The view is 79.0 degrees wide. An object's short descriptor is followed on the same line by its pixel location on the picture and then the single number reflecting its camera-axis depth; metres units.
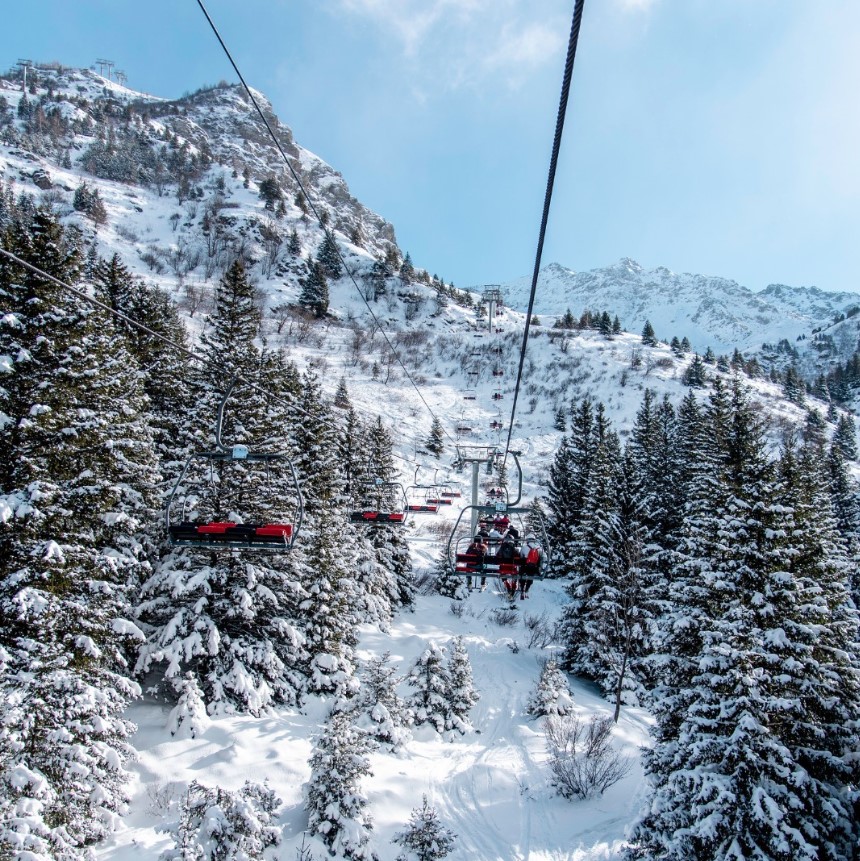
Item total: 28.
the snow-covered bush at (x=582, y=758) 19.19
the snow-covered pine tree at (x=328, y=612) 22.16
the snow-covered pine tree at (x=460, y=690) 22.75
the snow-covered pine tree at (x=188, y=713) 16.73
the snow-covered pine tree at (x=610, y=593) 27.56
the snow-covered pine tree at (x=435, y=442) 72.94
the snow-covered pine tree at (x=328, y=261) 127.25
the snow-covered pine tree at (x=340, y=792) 13.49
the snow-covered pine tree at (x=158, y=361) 23.27
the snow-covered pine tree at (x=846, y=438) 73.25
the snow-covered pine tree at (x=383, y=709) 19.97
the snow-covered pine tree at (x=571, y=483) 41.88
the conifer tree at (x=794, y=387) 100.01
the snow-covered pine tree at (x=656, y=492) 28.62
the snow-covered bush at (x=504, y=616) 37.91
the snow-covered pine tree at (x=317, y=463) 24.77
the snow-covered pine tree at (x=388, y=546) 31.66
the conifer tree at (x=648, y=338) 112.31
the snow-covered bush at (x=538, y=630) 35.06
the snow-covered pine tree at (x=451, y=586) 40.50
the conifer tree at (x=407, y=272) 132.62
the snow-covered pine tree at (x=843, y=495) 37.44
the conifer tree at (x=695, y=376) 88.69
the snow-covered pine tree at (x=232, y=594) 18.12
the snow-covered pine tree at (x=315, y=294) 111.00
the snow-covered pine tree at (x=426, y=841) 13.56
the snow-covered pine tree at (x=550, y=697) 23.93
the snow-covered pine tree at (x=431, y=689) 22.31
